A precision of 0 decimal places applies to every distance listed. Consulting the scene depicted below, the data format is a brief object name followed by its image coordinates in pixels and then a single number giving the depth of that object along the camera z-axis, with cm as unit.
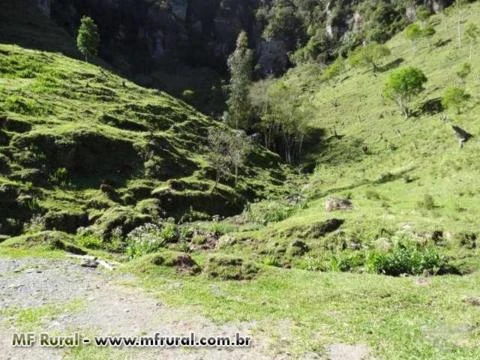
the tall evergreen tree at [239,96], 9750
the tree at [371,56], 12294
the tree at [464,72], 8629
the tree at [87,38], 9300
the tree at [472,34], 10444
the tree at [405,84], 8600
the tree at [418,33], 12281
